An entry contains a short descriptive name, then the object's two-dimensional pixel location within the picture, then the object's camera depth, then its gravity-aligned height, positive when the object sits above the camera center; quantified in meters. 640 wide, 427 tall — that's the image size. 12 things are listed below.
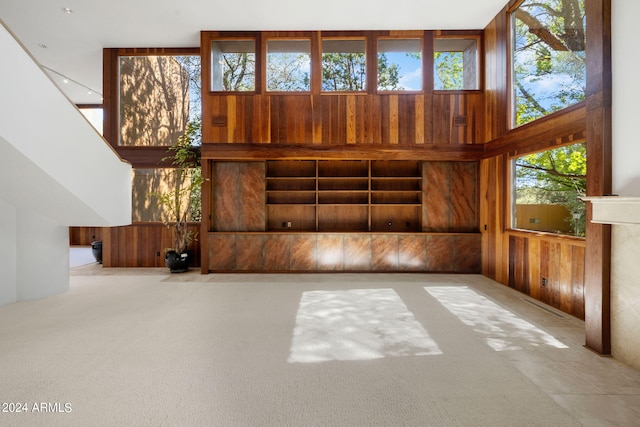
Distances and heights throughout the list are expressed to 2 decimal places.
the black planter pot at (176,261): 5.93 -0.93
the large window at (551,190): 3.59 +0.25
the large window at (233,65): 5.85 +2.69
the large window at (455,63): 5.79 +2.70
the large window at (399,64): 5.78 +2.66
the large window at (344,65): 5.80 +2.66
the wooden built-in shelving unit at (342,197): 6.32 +0.28
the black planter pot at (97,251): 6.91 -0.84
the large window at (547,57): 3.56 +1.93
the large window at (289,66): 5.81 +2.65
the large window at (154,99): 6.46 +2.29
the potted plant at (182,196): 6.06 +0.31
